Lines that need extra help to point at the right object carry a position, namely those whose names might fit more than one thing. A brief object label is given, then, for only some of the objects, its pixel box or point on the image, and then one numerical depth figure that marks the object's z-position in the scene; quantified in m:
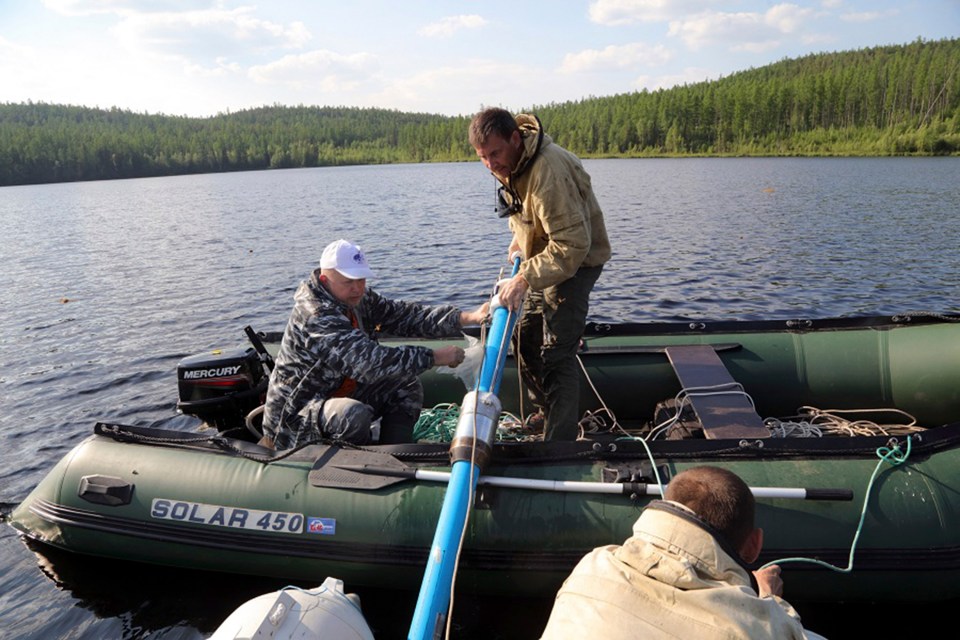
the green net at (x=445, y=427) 5.02
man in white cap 3.99
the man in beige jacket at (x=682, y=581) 1.63
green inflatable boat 3.45
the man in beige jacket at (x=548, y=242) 3.87
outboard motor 4.89
